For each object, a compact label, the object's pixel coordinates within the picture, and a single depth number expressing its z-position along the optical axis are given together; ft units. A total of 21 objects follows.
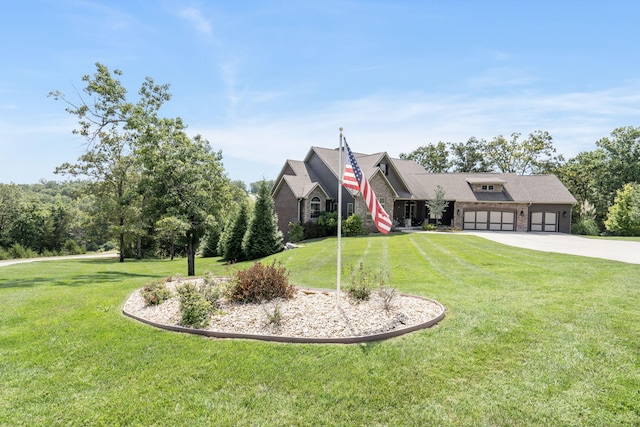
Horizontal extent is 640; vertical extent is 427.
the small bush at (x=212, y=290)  24.30
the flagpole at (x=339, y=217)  23.83
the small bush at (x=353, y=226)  87.66
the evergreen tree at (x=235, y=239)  76.13
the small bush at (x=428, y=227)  97.56
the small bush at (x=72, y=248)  138.28
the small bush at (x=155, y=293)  26.04
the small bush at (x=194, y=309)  20.97
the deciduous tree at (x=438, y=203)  99.45
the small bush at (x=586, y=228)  104.78
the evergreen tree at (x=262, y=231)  72.38
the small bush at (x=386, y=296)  23.21
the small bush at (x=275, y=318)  20.54
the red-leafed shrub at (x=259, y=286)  24.94
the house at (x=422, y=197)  94.63
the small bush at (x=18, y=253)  105.62
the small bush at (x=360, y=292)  25.38
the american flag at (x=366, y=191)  22.09
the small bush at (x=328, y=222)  90.87
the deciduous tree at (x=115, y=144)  61.77
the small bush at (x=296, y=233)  87.28
